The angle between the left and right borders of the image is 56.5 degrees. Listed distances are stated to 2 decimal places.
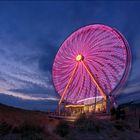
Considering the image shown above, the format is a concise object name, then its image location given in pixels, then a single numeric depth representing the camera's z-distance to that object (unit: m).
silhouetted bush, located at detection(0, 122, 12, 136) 8.53
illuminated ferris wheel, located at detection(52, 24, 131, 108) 19.06
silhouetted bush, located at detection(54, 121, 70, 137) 9.24
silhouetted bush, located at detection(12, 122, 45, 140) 7.83
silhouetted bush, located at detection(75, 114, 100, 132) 10.25
